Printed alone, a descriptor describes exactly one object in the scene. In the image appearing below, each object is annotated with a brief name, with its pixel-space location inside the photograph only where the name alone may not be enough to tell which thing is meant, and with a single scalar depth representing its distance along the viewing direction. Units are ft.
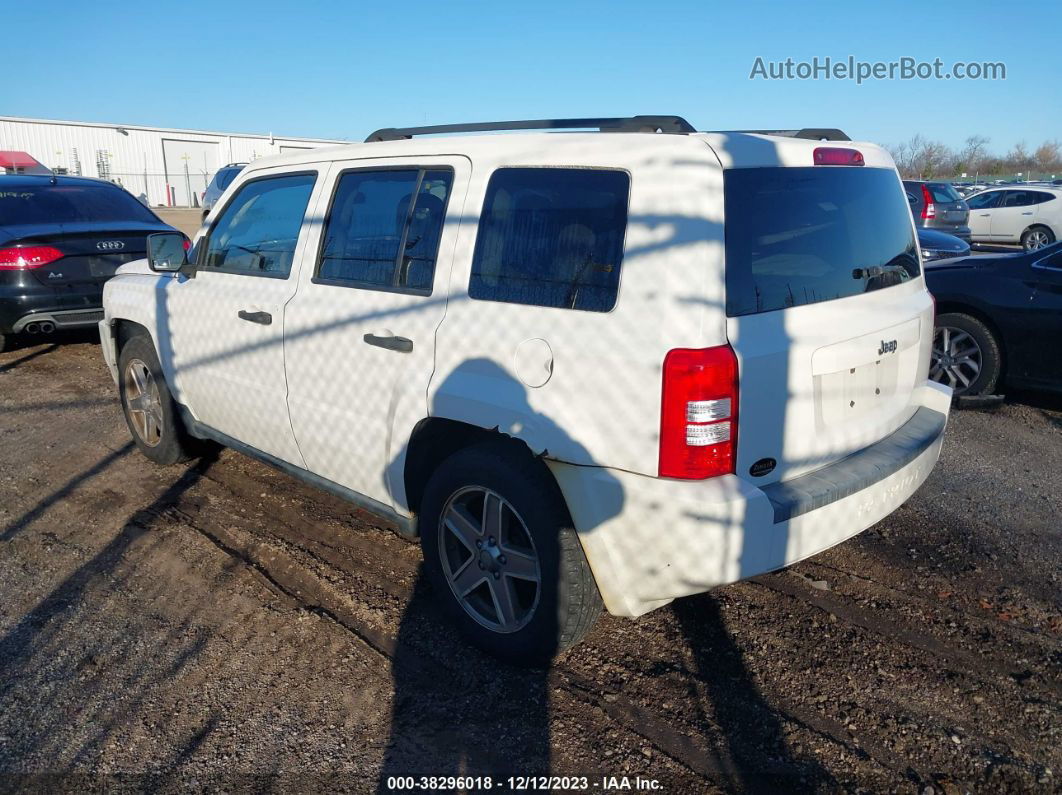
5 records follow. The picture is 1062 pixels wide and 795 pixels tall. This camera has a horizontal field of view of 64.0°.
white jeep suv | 8.93
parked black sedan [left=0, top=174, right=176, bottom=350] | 25.40
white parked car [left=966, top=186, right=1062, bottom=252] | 64.59
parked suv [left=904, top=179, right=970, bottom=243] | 53.83
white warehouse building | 140.87
